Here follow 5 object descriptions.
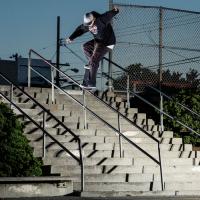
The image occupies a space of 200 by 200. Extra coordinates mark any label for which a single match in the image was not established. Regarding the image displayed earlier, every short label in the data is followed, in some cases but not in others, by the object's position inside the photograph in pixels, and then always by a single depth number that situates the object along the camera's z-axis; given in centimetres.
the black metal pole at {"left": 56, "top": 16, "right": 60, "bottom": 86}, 1972
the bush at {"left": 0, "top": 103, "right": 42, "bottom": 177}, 1088
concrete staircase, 1173
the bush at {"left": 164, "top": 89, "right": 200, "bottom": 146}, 1672
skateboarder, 1555
